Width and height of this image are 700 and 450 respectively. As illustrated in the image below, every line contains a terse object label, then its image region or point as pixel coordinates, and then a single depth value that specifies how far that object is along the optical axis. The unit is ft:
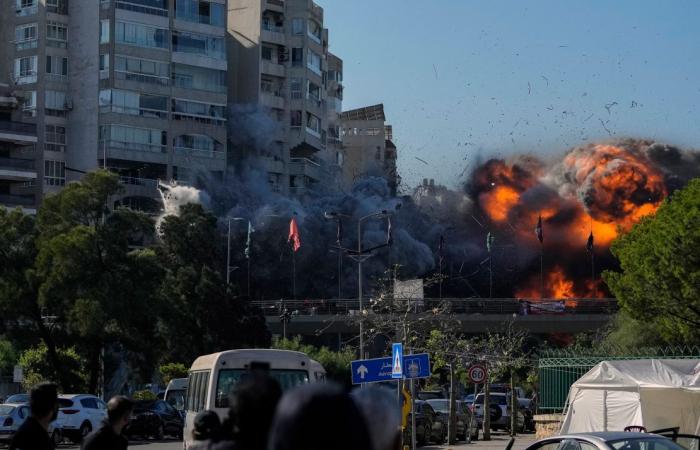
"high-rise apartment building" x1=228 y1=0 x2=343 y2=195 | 337.93
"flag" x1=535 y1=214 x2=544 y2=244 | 325.38
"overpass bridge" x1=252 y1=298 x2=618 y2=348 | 286.05
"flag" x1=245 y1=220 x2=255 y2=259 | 288.92
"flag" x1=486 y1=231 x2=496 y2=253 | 345.51
